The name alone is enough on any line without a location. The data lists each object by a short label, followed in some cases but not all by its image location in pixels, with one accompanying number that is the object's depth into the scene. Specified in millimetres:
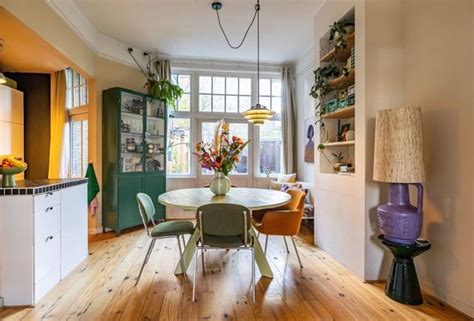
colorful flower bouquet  2830
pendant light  3168
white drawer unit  2174
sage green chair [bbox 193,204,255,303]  2186
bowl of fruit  2297
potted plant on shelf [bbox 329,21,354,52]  2900
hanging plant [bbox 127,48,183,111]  4646
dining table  2393
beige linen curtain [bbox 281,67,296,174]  5285
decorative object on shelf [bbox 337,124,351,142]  3239
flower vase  2916
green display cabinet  4137
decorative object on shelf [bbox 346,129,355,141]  3004
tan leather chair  2809
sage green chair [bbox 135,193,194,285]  2529
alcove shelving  2947
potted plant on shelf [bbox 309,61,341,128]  3270
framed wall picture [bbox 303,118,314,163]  4676
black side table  2205
